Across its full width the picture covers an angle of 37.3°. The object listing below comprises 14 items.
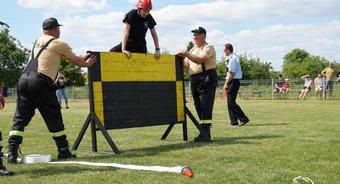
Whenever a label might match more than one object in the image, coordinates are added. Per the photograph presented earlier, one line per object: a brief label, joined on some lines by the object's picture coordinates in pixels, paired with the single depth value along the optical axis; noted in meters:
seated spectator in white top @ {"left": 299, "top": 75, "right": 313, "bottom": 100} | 33.21
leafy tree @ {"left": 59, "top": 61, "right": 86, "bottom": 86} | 83.81
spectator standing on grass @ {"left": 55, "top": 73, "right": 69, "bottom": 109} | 26.31
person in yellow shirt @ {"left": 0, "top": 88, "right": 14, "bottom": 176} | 5.82
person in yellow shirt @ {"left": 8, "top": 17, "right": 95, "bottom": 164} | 6.94
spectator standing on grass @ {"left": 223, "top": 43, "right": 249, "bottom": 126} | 12.97
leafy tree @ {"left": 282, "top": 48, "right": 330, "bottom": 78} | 96.56
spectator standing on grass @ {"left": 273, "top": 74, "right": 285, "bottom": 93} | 36.50
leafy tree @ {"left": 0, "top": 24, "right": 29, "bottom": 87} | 78.88
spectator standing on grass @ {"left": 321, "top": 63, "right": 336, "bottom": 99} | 31.19
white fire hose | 5.67
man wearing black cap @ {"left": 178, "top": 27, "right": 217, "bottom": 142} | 9.37
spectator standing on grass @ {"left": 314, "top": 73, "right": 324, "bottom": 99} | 31.42
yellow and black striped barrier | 7.98
